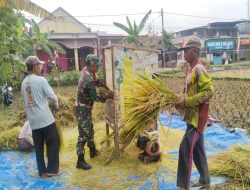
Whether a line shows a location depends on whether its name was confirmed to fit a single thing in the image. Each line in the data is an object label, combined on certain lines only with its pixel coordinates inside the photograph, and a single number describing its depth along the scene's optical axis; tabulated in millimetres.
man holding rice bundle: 2183
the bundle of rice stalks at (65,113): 5011
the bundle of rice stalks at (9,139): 3824
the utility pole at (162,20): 17687
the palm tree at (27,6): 3840
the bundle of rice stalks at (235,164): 2485
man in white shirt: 2754
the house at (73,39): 17305
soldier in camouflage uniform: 2952
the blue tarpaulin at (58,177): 2657
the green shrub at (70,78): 12802
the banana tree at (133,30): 15598
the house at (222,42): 21407
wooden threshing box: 2997
